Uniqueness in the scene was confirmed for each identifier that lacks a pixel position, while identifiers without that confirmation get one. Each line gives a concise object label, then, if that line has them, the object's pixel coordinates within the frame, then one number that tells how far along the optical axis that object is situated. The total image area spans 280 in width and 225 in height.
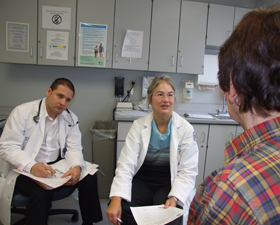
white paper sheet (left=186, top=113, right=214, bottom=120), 2.35
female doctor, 1.23
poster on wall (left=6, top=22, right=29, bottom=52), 2.20
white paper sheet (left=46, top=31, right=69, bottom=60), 2.25
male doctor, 1.33
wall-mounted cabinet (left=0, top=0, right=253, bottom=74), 2.22
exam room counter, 2.12
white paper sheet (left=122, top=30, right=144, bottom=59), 2.34
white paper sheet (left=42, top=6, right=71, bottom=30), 2.22
